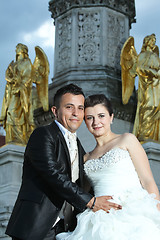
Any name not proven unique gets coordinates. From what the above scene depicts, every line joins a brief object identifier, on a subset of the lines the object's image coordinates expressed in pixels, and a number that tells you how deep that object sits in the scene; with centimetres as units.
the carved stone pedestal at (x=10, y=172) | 870
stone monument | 925
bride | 256
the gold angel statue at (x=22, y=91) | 975
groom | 270
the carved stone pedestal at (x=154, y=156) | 827
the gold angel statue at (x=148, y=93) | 894
